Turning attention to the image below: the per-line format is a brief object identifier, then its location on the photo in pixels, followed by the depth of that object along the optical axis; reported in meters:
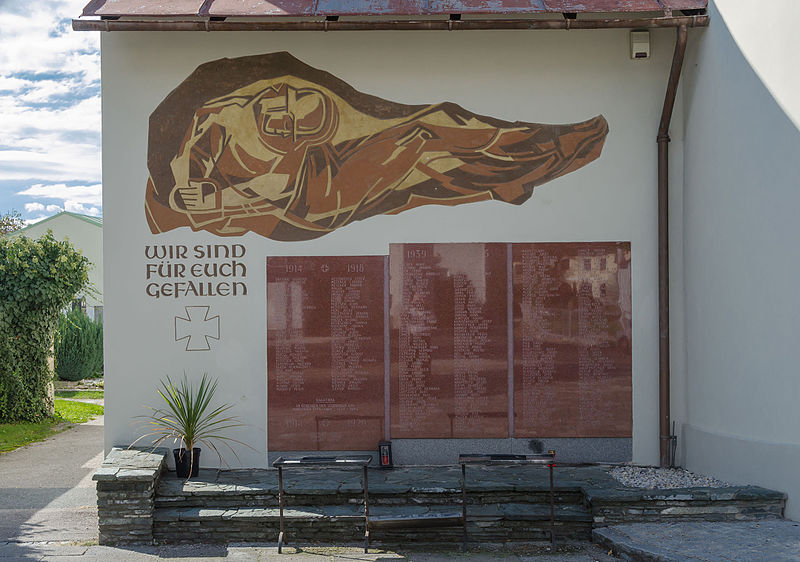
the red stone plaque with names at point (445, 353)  6.86
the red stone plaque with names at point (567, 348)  6.89
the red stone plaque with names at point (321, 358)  6.83
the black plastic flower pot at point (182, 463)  6.36
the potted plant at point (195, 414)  6.59
